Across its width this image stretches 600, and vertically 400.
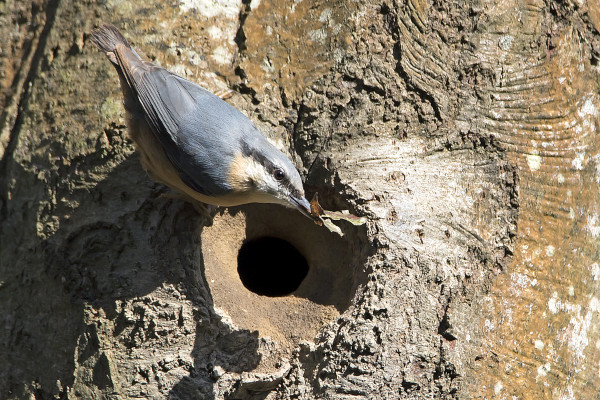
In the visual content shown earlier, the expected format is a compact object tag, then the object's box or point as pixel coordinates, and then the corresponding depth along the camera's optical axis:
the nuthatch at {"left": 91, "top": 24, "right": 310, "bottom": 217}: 5.18
